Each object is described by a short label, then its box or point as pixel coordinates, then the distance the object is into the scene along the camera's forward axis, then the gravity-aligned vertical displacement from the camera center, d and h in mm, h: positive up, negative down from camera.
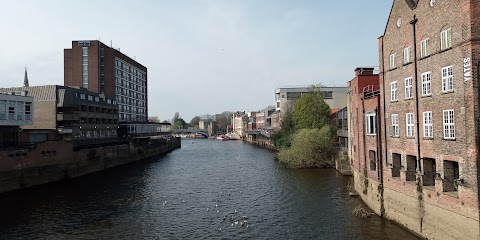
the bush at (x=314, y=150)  56688 -3335
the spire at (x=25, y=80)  94312 +13405
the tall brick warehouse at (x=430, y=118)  17531 +524
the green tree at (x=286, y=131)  74700 -455
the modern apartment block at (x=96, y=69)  107812 +18661
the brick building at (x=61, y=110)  63125 +3819
